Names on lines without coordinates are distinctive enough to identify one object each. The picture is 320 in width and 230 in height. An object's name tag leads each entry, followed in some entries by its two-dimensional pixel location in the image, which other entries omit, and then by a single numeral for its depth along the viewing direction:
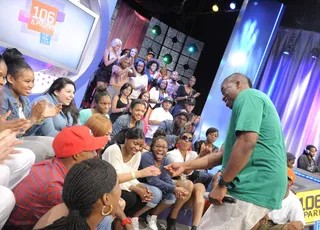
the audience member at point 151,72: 7.59
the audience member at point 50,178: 2.01
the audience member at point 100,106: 4.32
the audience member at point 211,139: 5.96
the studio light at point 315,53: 9.73
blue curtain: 9.85
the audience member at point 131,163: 3.59
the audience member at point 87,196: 1.49
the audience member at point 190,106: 7.44
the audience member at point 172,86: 8.14
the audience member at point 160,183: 4.08
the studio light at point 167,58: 11.90
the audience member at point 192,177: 4.35
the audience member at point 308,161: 7.99
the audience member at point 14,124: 2.26
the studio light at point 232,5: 10.36
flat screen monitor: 3.94
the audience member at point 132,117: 4.77
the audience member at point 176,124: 6.00
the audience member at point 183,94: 7.80
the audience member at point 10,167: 1.84
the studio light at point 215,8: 10.75
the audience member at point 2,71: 2.60
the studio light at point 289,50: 10.05
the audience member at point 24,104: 2.90
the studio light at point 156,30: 11.37
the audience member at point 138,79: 6.70
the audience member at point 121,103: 5.49
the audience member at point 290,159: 5.65
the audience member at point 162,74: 7.83
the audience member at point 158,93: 7.12
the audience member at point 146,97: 6.31
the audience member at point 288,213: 4.16
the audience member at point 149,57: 8.20
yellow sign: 4.63
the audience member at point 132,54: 7.12
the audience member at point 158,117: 6.04
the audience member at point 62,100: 3.65
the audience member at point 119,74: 6.41
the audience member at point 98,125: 3.15
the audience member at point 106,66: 6.52
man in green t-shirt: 2.16
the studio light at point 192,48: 11.89
